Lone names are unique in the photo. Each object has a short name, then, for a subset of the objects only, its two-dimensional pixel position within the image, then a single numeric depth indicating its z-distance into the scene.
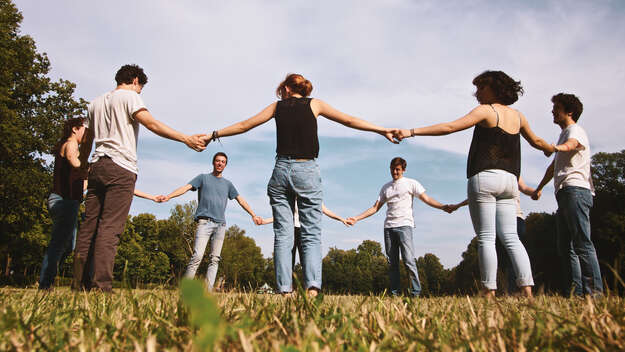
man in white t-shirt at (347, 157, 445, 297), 8.38
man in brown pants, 4.77
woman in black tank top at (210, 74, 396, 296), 4.89
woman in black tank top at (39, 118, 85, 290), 6.12
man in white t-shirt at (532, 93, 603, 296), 5.55
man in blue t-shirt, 8.95
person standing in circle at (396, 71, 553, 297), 4.96
